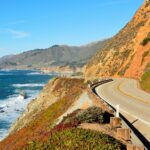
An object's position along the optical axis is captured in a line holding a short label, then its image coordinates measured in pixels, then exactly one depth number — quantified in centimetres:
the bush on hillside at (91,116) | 2044
